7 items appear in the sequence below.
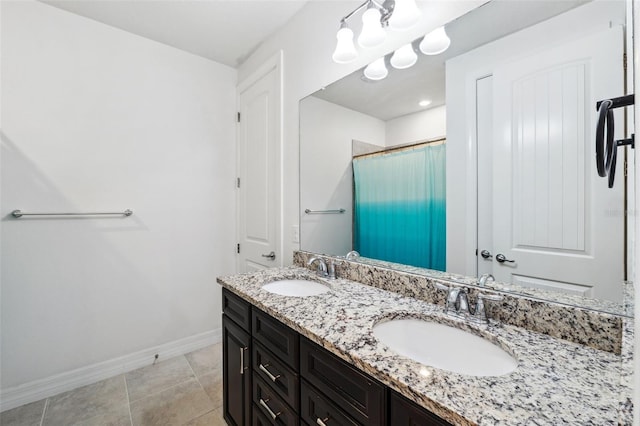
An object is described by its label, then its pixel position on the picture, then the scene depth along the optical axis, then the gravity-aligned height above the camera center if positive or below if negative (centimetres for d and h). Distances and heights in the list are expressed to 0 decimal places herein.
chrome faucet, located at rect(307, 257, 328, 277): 153 -30
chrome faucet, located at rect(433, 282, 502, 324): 88 -31
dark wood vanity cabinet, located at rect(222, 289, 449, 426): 65 -54
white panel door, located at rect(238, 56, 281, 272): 205 +33
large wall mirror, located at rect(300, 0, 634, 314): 77 +23
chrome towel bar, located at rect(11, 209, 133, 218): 164 -1
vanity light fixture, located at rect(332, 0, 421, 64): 114 +86
